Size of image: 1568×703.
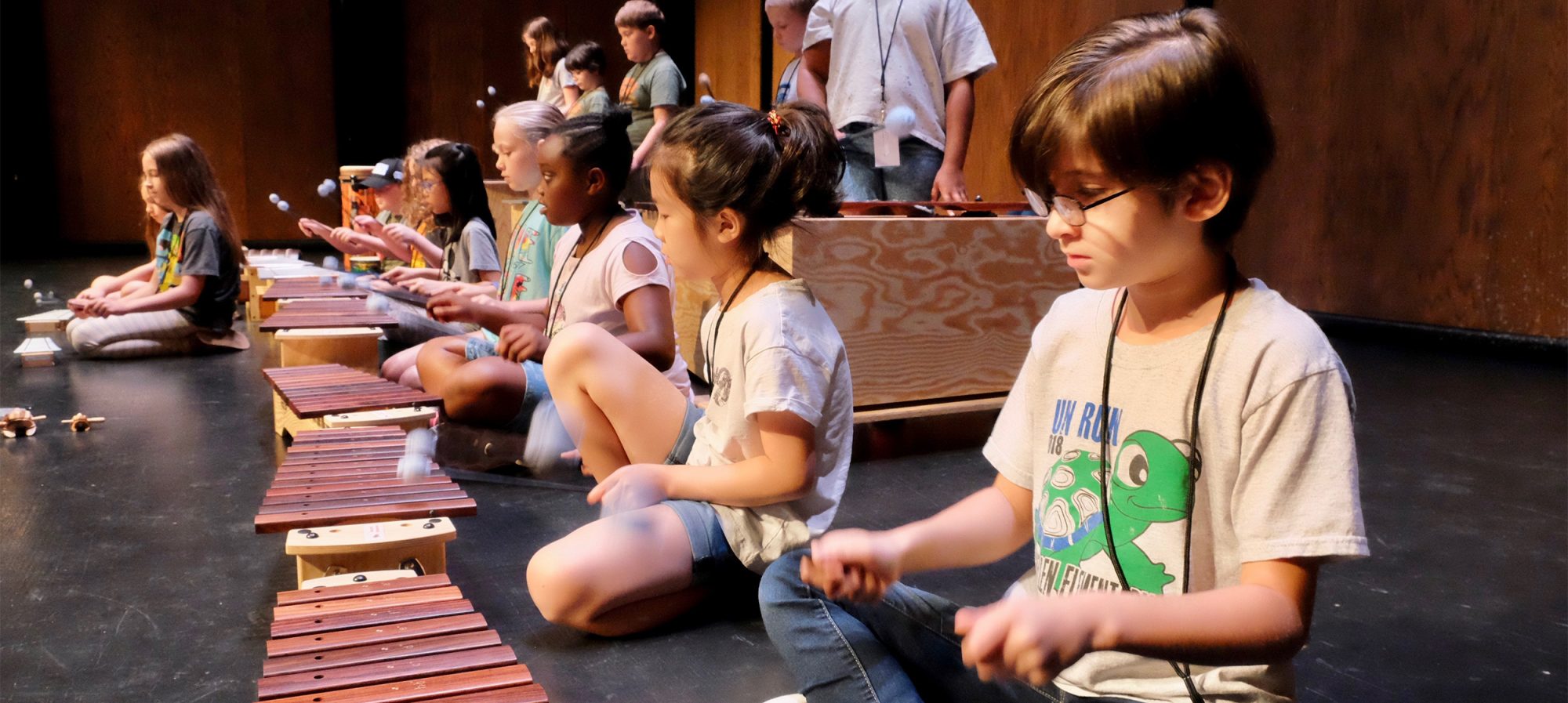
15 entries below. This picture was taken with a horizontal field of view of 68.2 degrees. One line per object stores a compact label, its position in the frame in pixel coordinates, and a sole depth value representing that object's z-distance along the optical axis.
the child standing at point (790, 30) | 4.79
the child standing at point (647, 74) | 6.28
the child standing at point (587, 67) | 6.58
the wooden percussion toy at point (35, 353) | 5.37
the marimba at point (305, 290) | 5.20
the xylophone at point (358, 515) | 2.27
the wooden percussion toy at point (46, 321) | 6.22
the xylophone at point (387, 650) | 1.69
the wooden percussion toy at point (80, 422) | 4.04
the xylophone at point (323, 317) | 4.29
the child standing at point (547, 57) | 7.57
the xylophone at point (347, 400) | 3.24
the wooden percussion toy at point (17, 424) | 3.96
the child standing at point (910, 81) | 4.23
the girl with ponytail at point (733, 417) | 2.14
